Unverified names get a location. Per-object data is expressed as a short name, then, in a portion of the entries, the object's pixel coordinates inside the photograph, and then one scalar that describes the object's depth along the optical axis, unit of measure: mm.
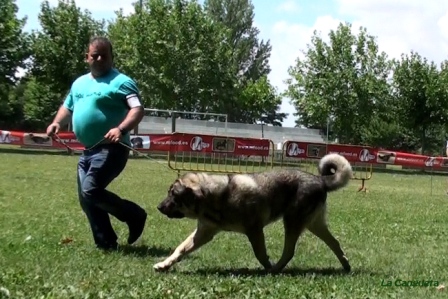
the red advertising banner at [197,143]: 21031
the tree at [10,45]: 39594
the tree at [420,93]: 44594
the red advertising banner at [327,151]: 21781
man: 6875
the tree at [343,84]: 45406
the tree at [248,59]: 67938
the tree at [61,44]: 42969
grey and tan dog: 6250
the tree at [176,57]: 44594
